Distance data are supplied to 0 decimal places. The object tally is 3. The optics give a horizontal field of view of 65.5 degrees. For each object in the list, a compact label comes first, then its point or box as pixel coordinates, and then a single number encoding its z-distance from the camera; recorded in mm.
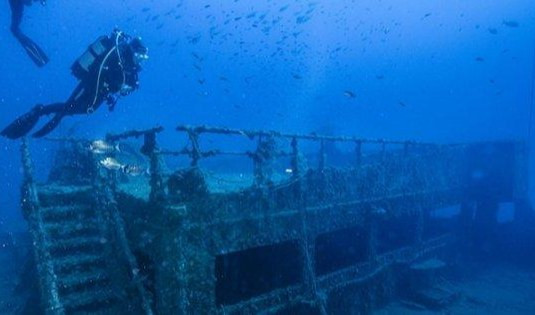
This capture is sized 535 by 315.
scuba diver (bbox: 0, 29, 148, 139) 8109
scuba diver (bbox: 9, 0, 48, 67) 9173
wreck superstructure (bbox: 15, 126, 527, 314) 6871
